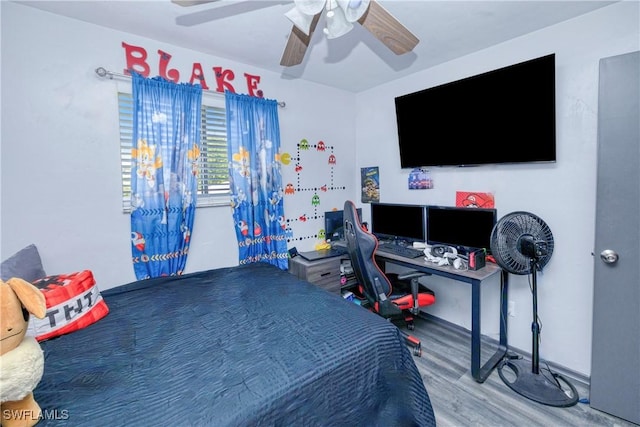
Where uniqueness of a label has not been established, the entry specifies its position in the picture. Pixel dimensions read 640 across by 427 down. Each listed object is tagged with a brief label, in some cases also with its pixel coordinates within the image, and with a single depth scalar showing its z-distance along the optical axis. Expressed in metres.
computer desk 2.05
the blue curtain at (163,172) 2.17
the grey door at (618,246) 1.69
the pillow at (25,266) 1.50
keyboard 2.57
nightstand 2.74
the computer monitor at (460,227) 2.36
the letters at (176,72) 2.15
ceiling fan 1.35
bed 0.97
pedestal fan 1.95
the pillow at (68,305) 1.39
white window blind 2.54
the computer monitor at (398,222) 2.82
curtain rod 2.02
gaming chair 2.23
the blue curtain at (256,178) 2.61
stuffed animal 0.84
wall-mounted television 2.07
